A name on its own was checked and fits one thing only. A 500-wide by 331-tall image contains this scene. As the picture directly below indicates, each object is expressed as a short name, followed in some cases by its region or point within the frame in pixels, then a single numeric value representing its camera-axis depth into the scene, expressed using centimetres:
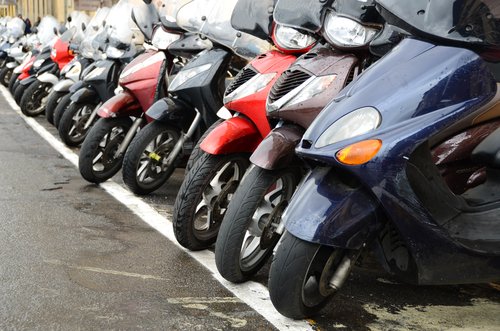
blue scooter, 321
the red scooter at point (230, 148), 446
